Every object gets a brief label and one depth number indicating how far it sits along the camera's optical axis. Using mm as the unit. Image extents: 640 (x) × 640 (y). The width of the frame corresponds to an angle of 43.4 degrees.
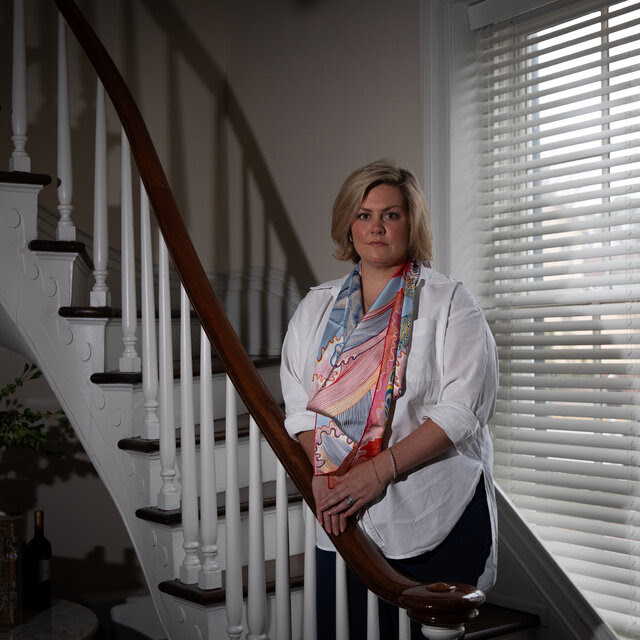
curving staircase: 1903
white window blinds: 2449
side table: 2484
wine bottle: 2721
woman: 1688
